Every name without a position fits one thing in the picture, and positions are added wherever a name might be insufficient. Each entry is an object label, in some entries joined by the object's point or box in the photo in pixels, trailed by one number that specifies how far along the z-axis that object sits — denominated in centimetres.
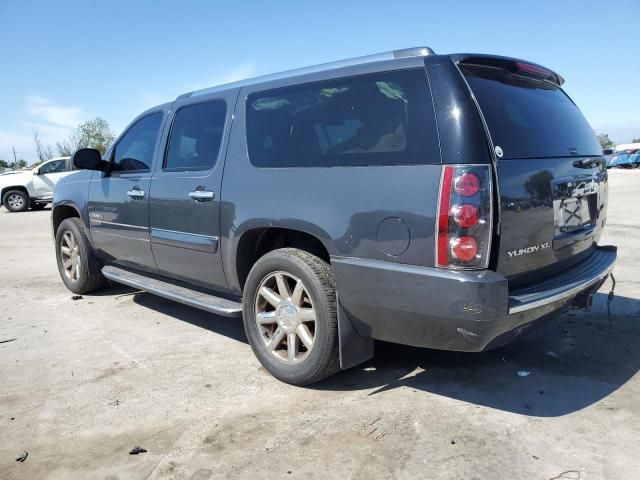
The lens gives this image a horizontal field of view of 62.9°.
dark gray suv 261
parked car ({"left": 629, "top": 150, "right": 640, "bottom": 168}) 4019
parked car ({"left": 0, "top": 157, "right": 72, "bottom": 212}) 1861
